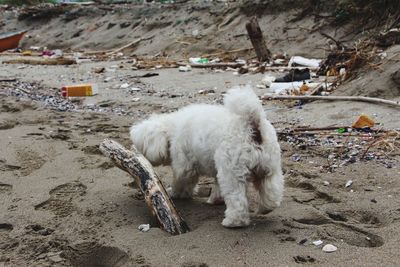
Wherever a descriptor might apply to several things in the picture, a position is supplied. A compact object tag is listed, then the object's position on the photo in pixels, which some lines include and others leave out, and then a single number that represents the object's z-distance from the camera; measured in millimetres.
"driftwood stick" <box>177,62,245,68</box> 11977
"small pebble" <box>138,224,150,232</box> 3861
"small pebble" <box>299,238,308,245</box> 3437
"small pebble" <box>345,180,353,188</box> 4638
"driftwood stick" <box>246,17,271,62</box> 12156
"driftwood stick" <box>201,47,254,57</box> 13970
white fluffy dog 3656
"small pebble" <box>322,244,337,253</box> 3291
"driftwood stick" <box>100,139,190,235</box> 3811
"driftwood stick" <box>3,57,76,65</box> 15648
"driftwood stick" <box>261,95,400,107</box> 6716
